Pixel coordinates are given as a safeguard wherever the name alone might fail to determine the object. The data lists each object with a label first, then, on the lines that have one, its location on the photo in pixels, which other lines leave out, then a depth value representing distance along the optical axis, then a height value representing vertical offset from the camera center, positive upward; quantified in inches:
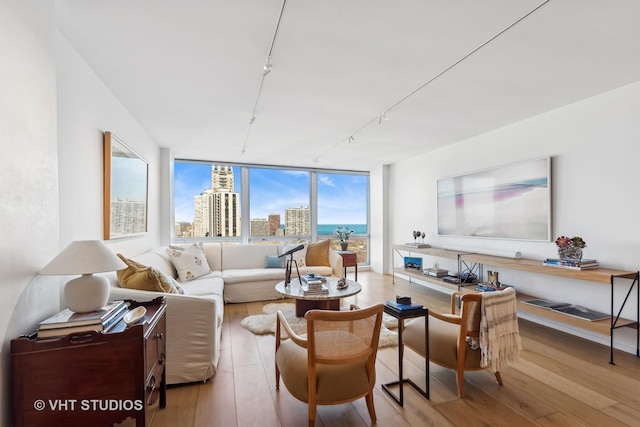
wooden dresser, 49.8 -29.5
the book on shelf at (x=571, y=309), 106.7 -37.3
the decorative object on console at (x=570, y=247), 111.8 -12.7
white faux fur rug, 117.7 -50.1
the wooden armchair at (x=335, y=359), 61.4 -31.9
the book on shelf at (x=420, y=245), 194.2 -20.8
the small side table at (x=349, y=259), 214.5 -33.1
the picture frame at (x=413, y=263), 200.0 -34.0
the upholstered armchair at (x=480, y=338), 77.2 -34.1
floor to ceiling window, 230.2 +8.8
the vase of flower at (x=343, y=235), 240.1 -18.2
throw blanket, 77.2 -31.4
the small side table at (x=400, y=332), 76.4 -32.3
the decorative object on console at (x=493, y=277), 145.6 -32.2
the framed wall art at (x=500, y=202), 132.4 +6.1
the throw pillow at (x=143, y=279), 88.8 -20.0
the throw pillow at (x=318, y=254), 199.9 -27.7
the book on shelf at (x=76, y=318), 53.6 -20.4
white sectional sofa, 86.0 -34.8
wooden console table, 99.3 -24.5
